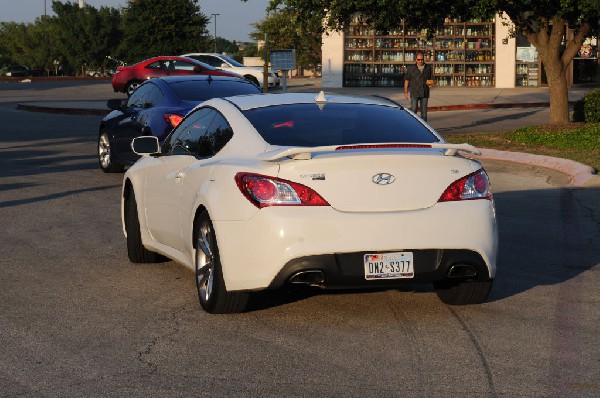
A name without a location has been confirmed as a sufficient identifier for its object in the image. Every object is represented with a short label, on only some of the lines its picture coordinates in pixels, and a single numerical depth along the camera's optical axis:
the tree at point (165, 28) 66.94
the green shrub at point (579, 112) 28.84
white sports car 8.05
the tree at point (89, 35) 109.25
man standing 28.64
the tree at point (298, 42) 88.44
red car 44.19
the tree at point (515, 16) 25.53
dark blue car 17.72
